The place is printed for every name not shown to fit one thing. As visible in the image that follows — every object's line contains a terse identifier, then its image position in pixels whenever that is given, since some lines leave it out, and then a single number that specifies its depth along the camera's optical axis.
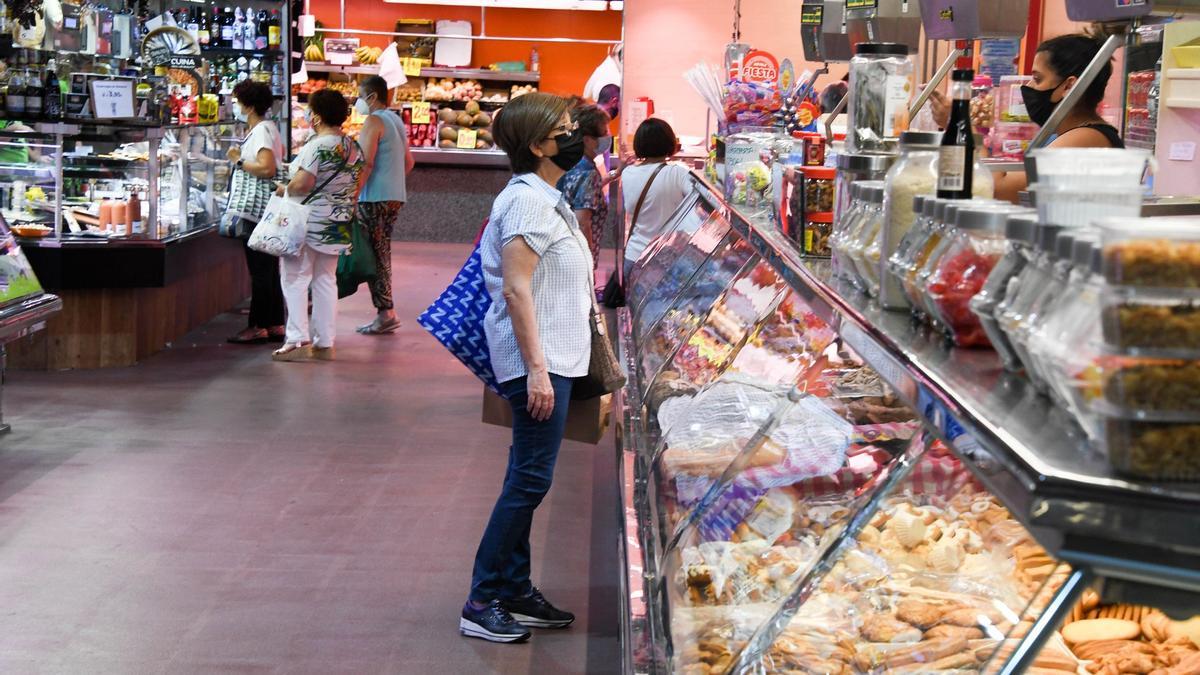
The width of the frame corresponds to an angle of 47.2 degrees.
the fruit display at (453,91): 15.39
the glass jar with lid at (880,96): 3.03
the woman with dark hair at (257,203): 9.05
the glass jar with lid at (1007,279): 1.58
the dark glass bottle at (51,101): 7.90
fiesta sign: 6.30
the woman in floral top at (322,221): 8.32
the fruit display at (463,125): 15.16
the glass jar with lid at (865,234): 2.52
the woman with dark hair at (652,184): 7.58
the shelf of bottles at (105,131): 7.73
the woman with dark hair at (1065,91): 4.38
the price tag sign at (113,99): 7.97
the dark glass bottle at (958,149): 2.14
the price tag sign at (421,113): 15.21
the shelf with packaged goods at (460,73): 15.39
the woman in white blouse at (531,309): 3.86
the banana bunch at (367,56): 15.58
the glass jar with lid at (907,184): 2.35
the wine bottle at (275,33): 11.66
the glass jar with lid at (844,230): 2.69
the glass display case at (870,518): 1.25
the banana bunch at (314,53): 15.41
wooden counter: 7.79
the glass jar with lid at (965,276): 1.88
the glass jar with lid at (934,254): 1.97
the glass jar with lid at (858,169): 2.95
